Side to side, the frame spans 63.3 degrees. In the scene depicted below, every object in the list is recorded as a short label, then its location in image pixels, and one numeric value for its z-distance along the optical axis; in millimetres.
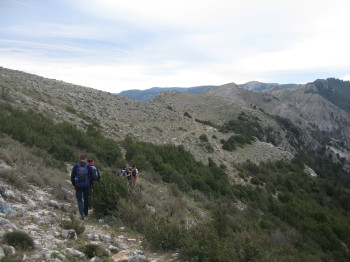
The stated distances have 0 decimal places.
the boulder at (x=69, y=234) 5695
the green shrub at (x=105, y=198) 7734
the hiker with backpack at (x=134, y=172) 12422
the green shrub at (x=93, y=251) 5168
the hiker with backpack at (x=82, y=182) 7336
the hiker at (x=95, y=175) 7780
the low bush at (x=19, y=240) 4629
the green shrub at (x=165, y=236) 6141
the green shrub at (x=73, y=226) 6055
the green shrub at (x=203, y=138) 29217
